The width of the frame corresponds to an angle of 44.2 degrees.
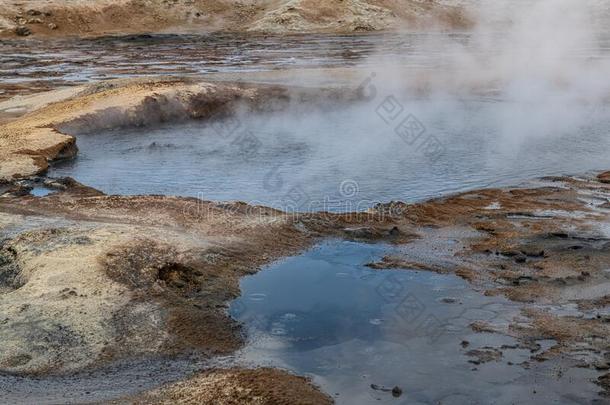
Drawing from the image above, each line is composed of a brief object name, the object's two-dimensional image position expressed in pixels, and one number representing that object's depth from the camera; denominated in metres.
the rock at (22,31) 31.16
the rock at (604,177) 7.69
